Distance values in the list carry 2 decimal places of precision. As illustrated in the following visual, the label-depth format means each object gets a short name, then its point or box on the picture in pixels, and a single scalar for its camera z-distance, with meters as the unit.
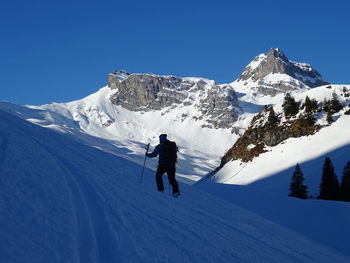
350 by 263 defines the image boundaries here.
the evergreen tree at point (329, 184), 46.31
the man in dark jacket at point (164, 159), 14.46
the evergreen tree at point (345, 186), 45.72
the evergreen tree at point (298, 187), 48.72
